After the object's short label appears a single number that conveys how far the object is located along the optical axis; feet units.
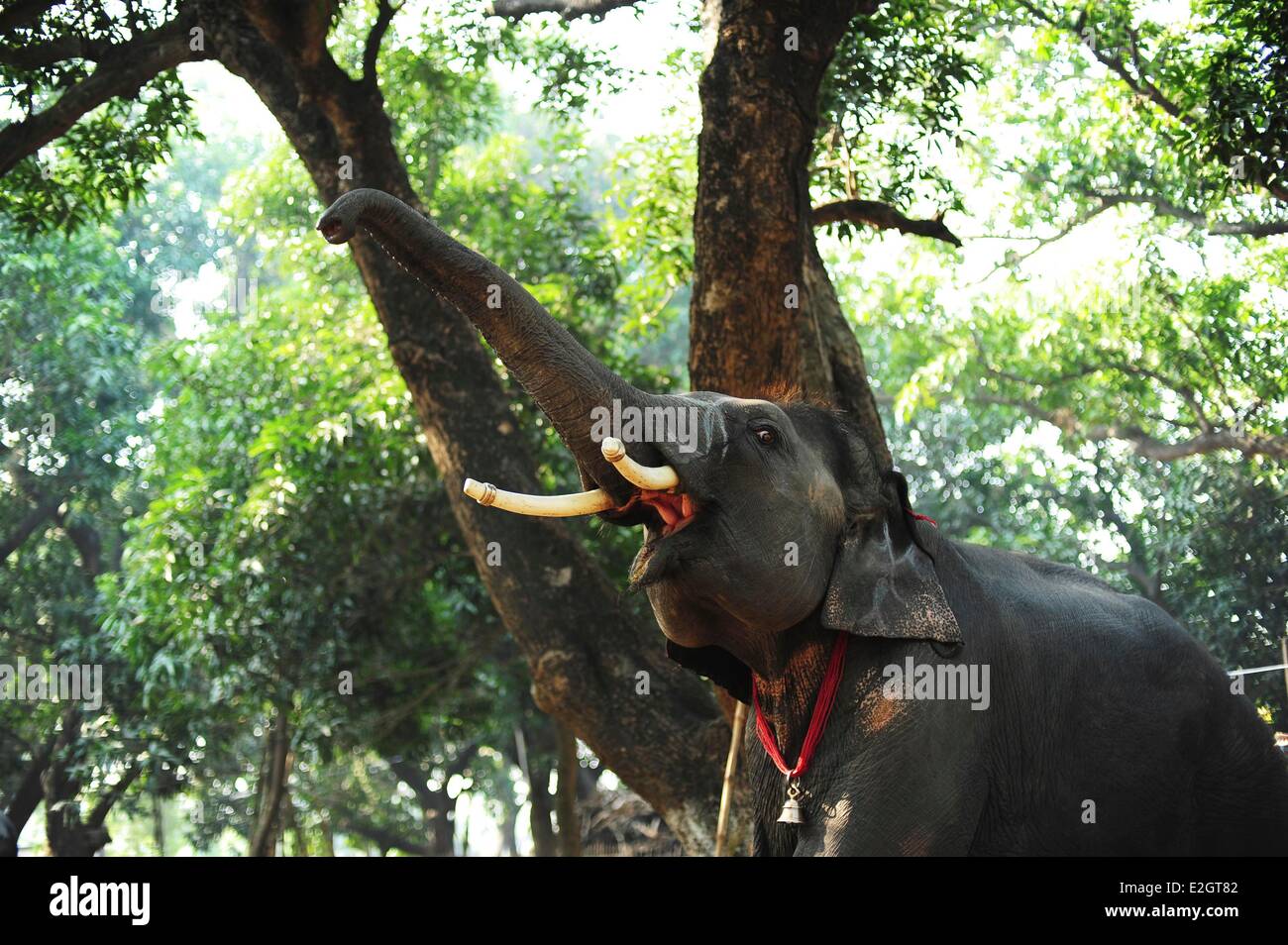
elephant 11.43
